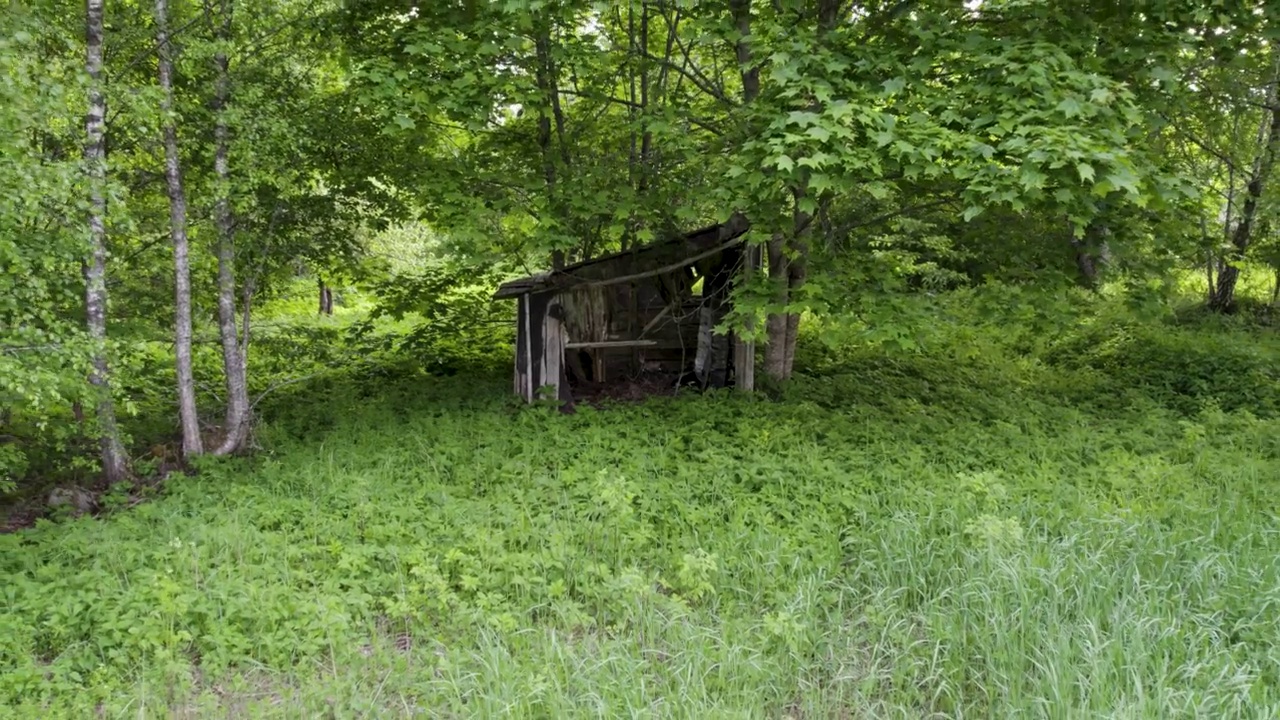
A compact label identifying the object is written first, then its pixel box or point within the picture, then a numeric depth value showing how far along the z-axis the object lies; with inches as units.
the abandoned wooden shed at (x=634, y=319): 323.6
